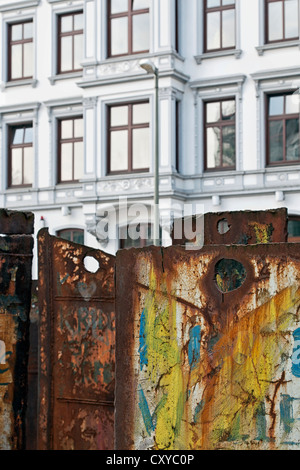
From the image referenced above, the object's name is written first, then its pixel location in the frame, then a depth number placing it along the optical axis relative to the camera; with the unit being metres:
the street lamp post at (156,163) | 18.83
